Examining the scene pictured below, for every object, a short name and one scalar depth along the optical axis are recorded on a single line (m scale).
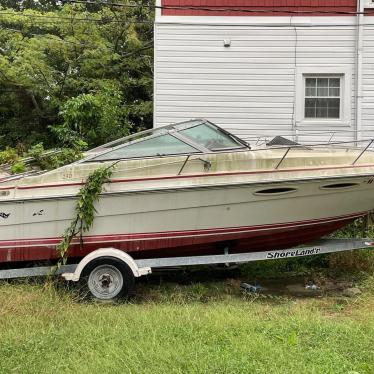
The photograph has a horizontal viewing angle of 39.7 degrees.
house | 10.18
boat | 6.29
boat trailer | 6.22
